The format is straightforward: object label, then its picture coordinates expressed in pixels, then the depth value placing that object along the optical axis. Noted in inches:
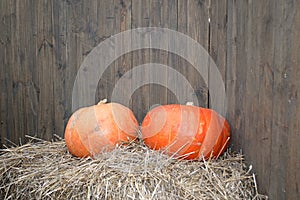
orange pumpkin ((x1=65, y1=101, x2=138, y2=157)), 85.7
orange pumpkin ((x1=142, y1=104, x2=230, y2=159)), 83.0
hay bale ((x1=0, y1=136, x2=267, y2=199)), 68.2
